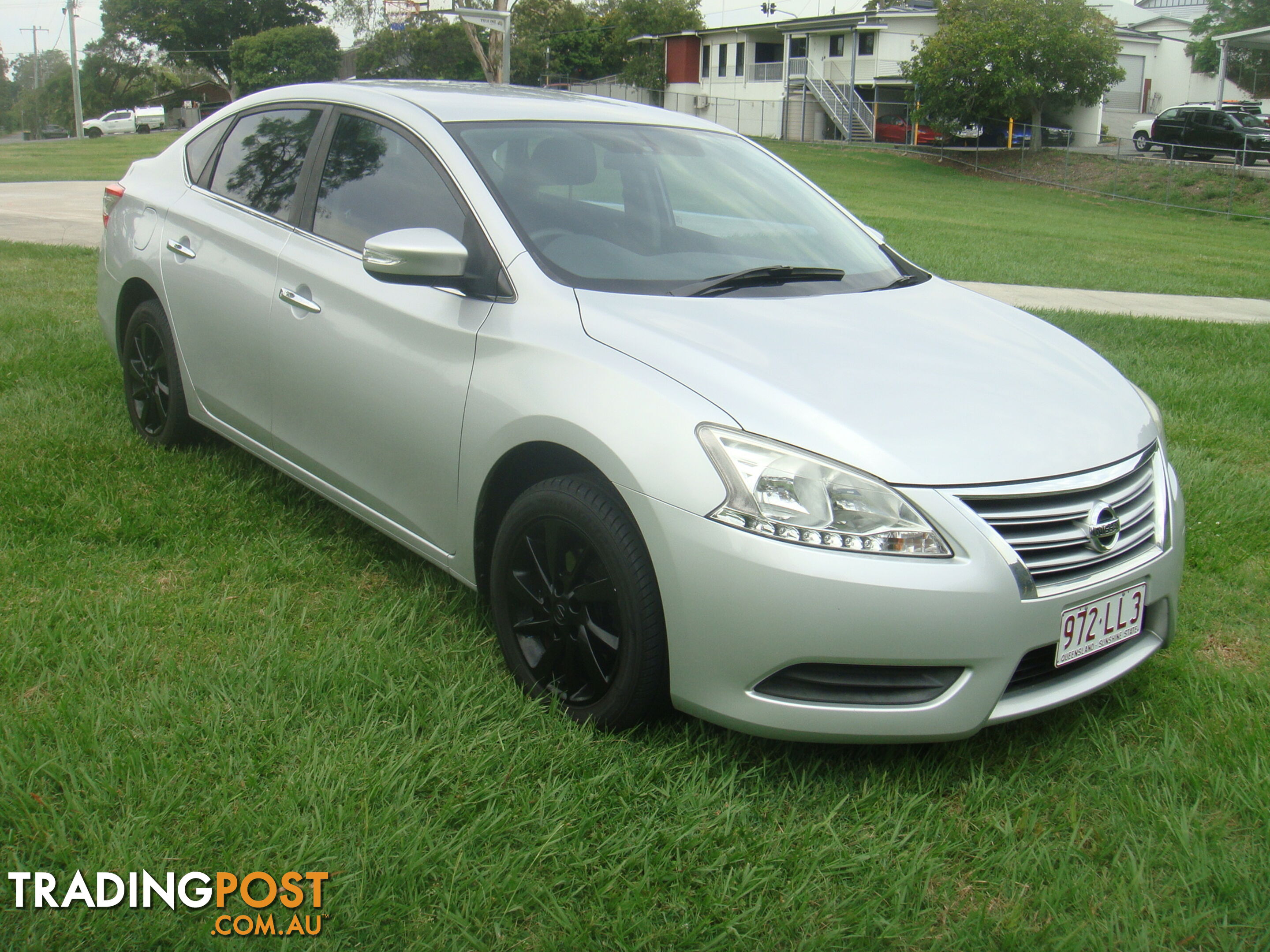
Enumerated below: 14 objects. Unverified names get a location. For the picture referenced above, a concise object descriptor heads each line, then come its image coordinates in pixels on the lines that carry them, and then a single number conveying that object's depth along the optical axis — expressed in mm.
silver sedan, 2408
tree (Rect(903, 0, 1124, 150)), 35312
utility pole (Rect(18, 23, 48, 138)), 91962
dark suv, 31844
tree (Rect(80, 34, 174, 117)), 82125
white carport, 31969
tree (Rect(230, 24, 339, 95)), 61688
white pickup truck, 65250
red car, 44188
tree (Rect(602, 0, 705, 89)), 57594
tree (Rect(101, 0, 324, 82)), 76312
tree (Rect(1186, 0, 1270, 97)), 52406
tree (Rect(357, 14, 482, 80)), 59438
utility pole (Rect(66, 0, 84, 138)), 56812
